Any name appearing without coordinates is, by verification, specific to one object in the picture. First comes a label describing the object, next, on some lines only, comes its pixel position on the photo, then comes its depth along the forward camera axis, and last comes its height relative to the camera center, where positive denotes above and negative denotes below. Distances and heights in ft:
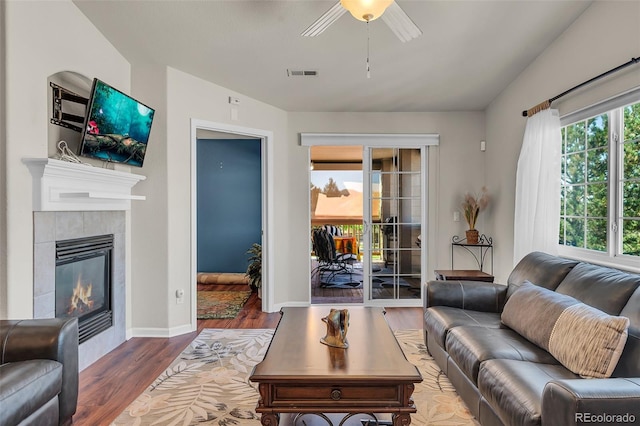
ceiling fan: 6.44 +3.71
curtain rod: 7.66 +3.16
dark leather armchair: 5.24 -2.50
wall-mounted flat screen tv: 8.94 +2.29
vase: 14.66 -0.95
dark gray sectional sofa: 4.29 -2.30
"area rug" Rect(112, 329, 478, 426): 7.08 -4.03
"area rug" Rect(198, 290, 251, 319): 14.44 -4.05
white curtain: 10.16 +0.76
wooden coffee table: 5.45 -2.63
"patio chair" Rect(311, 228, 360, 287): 19.99 -2.64
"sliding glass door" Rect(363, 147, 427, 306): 15.80 -0.51
